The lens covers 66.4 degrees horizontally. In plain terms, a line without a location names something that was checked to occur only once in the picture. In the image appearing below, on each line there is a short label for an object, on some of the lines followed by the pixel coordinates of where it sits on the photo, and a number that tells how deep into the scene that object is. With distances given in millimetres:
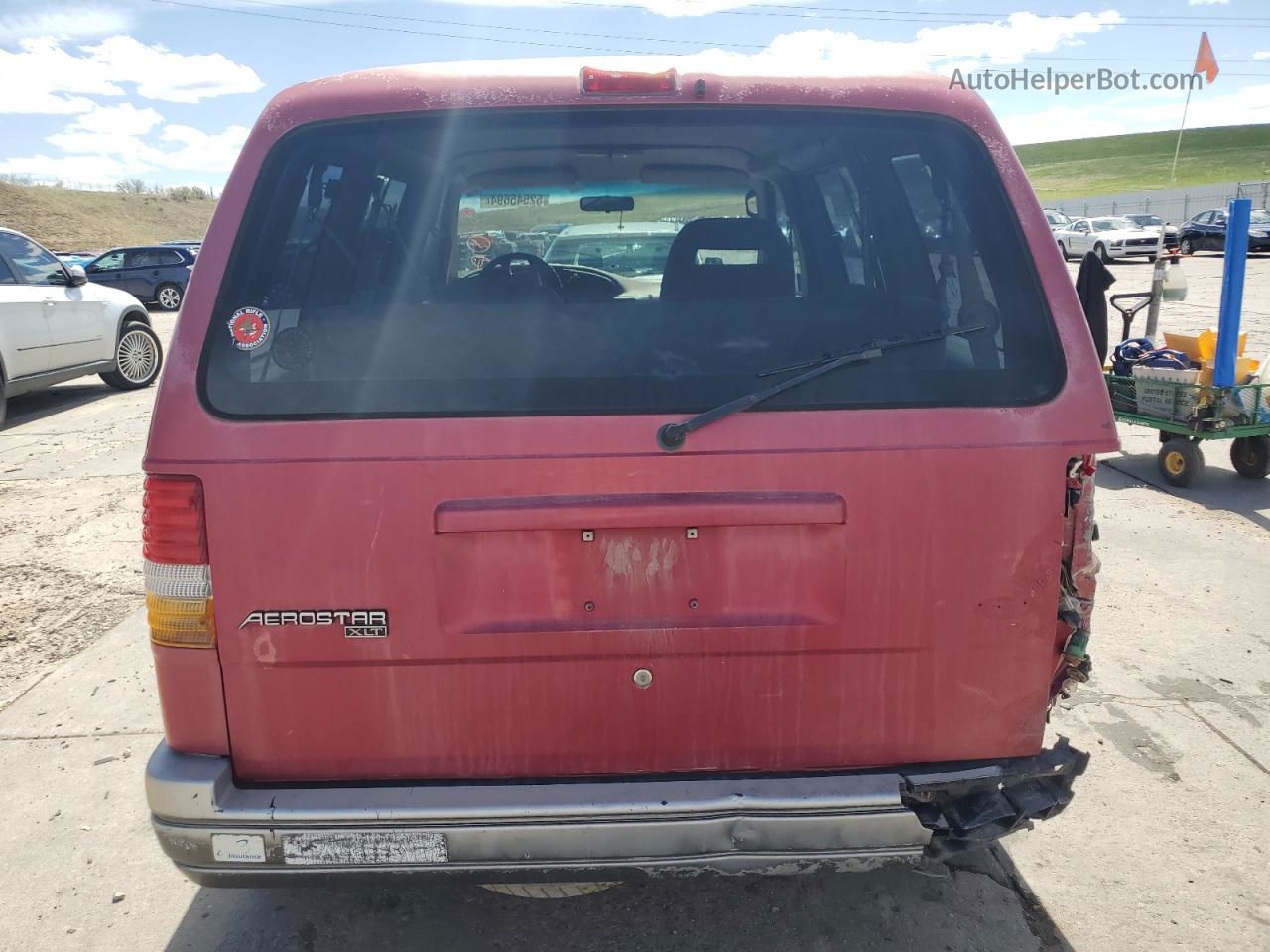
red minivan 1968
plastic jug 6770
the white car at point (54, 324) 9352
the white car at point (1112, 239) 31125
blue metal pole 6055
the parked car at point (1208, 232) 29875
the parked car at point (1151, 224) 32106
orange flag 8406
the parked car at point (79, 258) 29148
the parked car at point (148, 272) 23391
